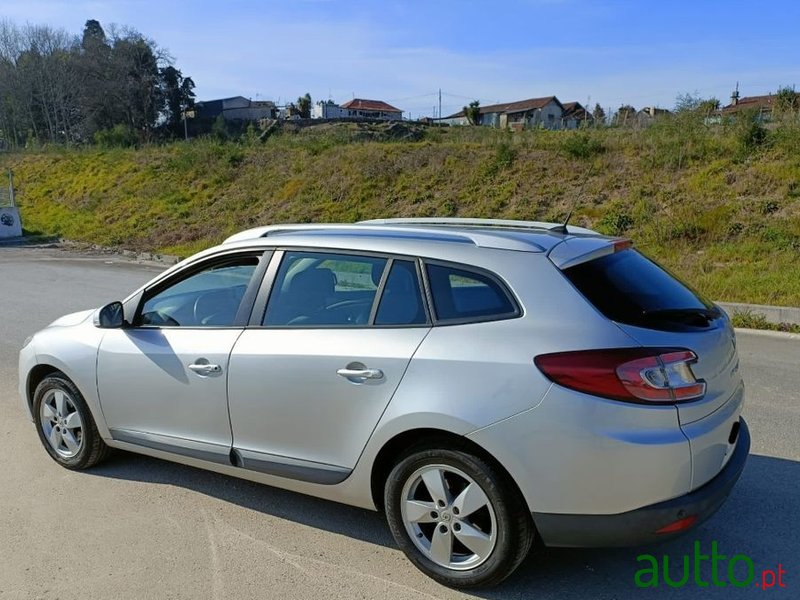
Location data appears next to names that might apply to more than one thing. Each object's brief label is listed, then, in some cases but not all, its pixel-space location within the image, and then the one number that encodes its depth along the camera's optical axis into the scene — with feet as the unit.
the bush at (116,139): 118.05
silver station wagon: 8.63
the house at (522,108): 282.77
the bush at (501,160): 60.34
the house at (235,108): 261.44
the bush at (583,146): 56.65
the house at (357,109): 296.51
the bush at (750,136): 48.21
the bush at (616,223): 45.21
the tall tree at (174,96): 213.66
